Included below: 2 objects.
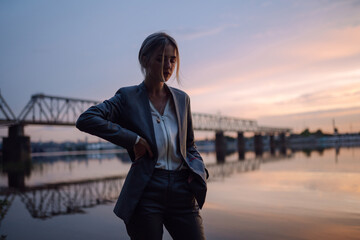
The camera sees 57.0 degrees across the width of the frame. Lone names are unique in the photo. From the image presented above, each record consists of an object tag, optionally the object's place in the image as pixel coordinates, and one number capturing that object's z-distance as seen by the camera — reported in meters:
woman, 2.10
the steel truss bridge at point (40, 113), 45.31
